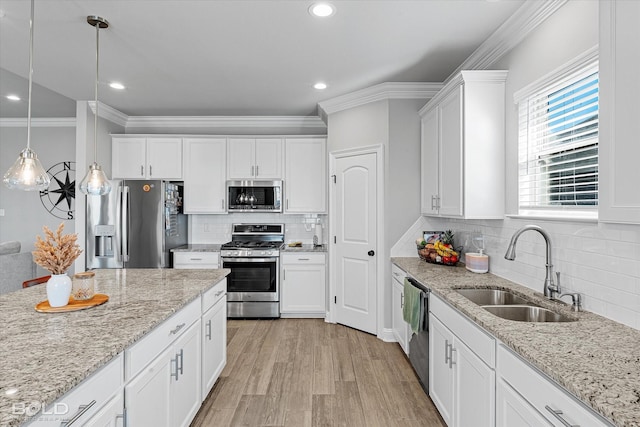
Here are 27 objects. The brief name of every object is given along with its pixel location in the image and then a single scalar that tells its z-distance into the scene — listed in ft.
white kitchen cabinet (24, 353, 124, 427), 3.19
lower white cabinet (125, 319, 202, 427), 4.82
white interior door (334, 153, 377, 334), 12.37
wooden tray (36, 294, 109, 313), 5.38
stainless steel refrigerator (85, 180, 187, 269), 13.37
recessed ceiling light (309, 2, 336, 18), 7.22
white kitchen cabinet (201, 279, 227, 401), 7.72
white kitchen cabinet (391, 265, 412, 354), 10.38
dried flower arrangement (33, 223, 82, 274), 5.36
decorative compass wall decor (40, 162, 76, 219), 17.76
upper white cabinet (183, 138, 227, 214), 15.19
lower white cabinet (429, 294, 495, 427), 5.16
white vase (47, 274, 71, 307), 5.41
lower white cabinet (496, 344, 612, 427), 3.37
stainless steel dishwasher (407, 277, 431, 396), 8.05
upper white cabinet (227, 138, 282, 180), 15.23
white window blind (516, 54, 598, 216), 5.91
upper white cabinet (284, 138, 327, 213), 15.14
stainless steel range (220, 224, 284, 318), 14.25
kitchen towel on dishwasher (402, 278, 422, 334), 8.30
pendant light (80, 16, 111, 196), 7.46
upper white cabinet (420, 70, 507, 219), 8.27
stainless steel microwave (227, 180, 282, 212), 15.05
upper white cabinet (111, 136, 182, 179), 15.07
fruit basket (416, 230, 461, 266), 9.99
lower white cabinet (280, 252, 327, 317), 14.44
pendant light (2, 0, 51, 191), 5.80
